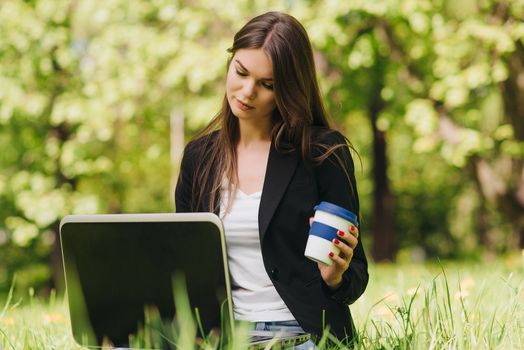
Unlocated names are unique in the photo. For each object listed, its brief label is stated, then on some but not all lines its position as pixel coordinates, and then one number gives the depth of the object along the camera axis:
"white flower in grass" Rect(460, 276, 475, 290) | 3.09
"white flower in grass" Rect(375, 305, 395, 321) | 2.55
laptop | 1.62
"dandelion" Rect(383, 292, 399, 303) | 2.93
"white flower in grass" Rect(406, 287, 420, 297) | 2.68
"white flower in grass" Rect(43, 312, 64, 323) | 2.79
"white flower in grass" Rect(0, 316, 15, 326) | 2.51
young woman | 1.96
